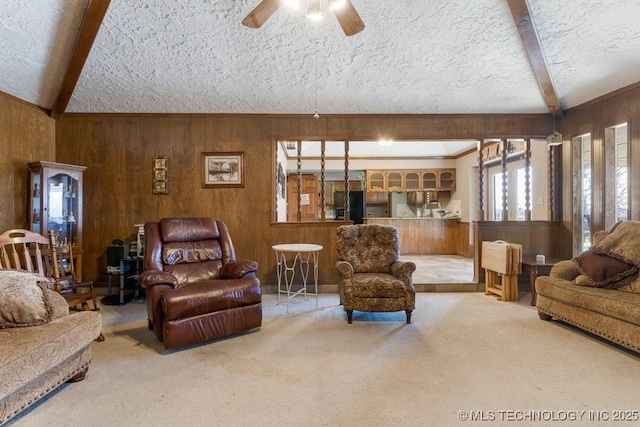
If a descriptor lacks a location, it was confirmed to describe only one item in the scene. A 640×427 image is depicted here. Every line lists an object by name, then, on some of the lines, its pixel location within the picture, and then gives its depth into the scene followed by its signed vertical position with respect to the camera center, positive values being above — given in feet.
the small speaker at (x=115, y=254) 13.85 -1.68
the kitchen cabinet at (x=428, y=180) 27.35 +2.78
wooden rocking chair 9.36 -1.39
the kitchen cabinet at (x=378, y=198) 28.91 +1.39
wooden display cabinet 12.32 +0.52
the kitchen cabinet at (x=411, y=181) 27.45 +2.73
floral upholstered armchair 10.58 -2.07
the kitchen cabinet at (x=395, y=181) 27.48 +2.74
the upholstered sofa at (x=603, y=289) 8.43 -2.30
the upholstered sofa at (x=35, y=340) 5.40 -2.33
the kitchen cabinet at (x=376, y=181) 27.32 +2.74
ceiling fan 7.06 +4.63
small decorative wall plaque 14.94 +1.73
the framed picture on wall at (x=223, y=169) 15.12 +2.11
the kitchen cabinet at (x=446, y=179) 27.09 +2.80
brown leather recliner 8.66 -2.05
